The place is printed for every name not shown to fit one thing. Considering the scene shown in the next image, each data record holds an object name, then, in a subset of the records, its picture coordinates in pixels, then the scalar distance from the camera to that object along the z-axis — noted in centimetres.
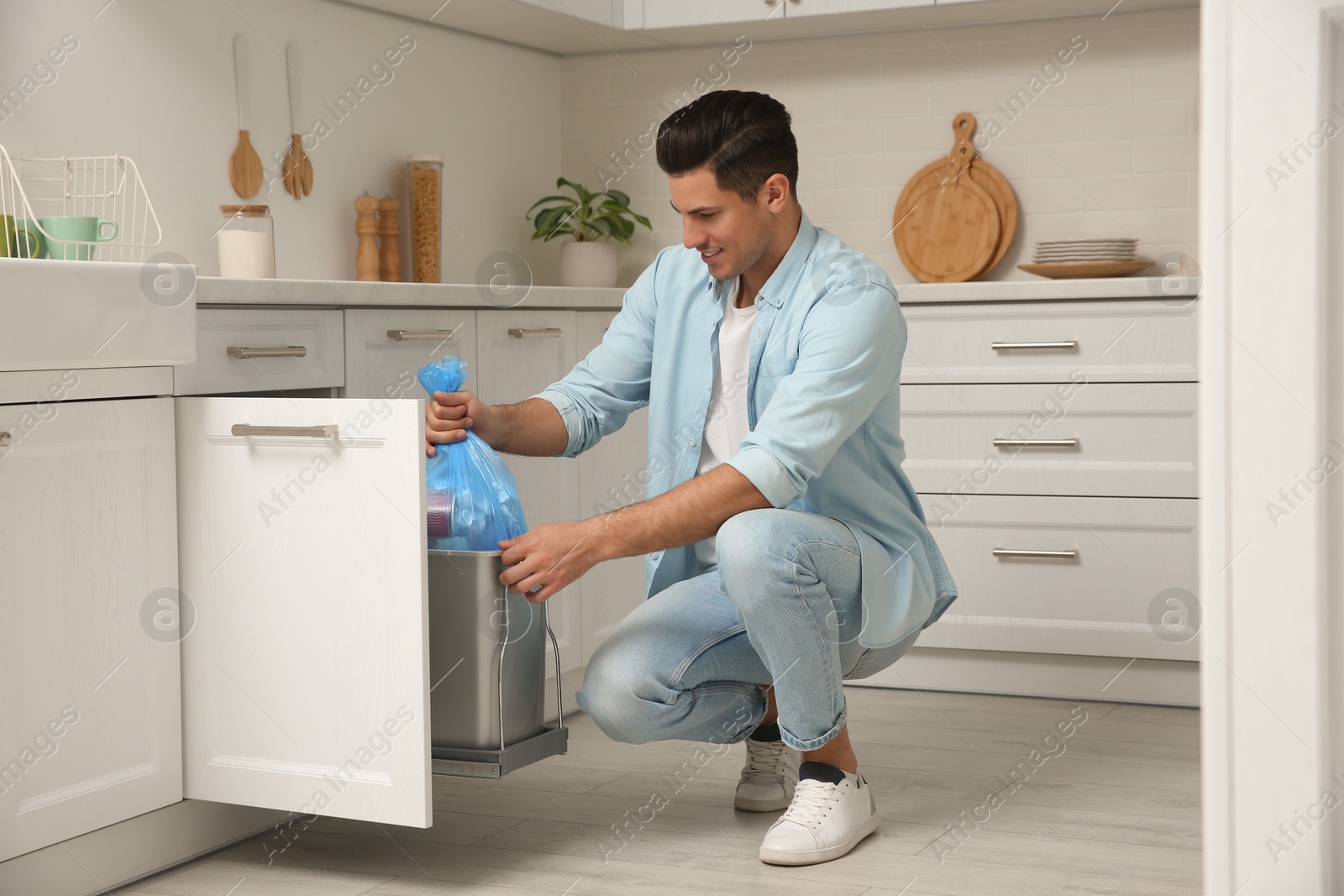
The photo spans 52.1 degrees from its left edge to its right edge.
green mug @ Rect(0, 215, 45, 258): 197
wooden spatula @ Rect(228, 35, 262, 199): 274
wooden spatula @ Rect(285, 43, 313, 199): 288
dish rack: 225
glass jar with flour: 256
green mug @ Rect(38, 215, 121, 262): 201
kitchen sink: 160
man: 183
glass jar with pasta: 314
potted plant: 343
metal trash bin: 175
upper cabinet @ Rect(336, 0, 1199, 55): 320
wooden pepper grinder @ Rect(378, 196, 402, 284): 306
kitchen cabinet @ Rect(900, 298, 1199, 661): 282
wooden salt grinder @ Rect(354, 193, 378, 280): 298
